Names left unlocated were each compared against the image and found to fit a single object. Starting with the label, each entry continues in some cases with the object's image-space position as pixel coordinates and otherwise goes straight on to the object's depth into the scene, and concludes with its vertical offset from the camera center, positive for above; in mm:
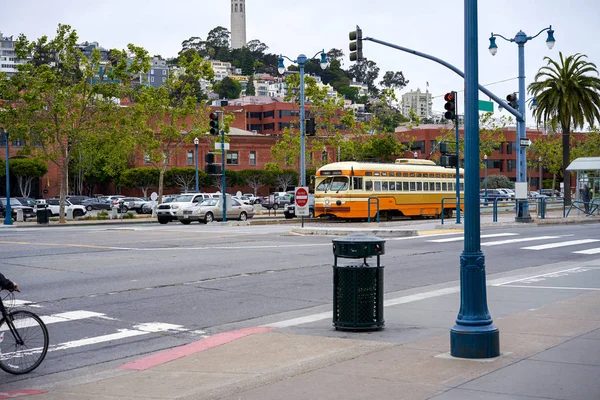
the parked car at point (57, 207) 54294 -702
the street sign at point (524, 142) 36781 +2369
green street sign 24406 +2720
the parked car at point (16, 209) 52594 -902
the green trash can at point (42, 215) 45750 -1036
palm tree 53156 +6649
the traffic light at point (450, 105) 31078 +3527
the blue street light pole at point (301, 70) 41344 +6672
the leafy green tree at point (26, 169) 75750 +2743
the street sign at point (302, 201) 32062 -256
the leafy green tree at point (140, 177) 78812 +1989
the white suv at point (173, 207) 44125 -610
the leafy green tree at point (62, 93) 46312 +6278
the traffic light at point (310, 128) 38594 +3301
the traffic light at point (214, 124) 36606 +3352
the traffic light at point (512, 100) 35250 +4181
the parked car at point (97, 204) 65488 -613
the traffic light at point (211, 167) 36344 +1351
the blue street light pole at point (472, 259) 8031 -688
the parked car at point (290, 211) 46000 -966
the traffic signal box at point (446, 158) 31391 +1414
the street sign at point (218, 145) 38656 +2499
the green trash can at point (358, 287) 10070 -1213
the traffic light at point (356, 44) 29752 +5724
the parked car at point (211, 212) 42500 -887
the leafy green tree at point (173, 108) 56625 +6639
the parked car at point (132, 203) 63531 -545
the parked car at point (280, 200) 60725 -422
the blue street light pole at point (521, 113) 36469 +3718
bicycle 8320 -1558
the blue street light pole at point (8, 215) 45312 -993
